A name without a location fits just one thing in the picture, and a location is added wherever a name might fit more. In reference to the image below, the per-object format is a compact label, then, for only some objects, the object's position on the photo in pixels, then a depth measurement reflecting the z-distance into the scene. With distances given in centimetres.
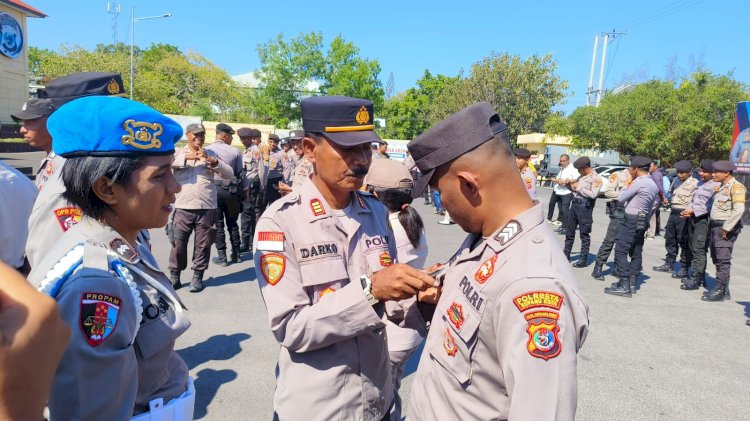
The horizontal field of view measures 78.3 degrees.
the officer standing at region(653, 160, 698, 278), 805
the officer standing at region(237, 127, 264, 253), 805
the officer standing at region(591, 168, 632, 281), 750
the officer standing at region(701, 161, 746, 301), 662
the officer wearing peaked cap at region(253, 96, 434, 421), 168
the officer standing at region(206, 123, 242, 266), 685
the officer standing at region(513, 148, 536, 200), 895
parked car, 2153
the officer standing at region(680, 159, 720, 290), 735
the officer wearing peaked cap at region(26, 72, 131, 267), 219
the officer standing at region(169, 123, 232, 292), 579
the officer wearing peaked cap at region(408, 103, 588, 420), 110
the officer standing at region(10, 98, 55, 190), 350
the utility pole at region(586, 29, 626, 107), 3841
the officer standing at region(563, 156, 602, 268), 849
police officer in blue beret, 110
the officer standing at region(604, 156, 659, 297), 711
